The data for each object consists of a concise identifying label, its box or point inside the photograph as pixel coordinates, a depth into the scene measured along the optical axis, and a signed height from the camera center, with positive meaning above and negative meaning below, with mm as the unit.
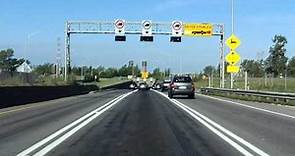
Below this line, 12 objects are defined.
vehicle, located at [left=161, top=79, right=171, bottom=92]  74712 -1151
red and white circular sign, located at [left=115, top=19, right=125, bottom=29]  64750 +5891
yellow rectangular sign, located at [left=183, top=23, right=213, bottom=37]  65000 +5367
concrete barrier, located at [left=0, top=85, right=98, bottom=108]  32125 -1195
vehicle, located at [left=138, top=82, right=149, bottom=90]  93288 -1523
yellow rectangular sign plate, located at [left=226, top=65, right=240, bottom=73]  50156 +691
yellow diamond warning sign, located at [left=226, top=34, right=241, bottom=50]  50938 +3001
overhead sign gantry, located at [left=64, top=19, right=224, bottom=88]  64688 +5131
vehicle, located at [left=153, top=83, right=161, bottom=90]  98081 -1609
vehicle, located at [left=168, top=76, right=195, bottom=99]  45031 -719
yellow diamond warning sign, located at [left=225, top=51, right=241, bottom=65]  50094 +1645
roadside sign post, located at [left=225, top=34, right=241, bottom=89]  50188 +1910
